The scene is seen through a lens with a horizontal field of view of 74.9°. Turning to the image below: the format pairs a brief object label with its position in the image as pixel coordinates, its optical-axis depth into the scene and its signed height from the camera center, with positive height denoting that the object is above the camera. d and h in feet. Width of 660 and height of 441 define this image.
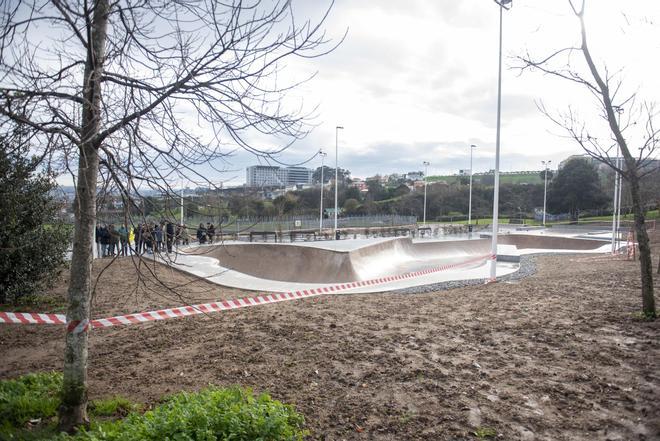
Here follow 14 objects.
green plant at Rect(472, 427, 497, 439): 12.30 -6.35
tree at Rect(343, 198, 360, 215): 228.02 +2.50
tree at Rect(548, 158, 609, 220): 215.31 +13.09
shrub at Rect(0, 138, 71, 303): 30.19 -2.37
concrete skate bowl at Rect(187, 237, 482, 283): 56.24 -7.66
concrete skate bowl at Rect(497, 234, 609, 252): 101.19 -7.16
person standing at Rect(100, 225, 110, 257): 58.32 -4.38
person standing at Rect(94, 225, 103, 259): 62.00 -4.59
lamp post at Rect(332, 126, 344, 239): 108.22 +11.48
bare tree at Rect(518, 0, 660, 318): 22.84 +3.47
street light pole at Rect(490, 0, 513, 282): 44.52 +6.36
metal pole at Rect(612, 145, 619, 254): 76.80 -5.29
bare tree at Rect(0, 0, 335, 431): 12.32 +2.79
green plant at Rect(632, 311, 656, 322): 22.47 -5.40
